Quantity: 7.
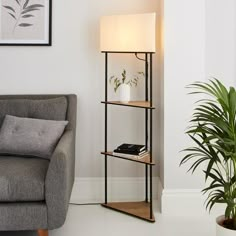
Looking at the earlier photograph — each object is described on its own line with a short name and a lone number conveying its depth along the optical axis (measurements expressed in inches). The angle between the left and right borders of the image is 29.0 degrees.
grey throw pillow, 126.3
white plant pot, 97.6
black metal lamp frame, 136.8
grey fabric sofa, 107.0
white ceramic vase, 138.5
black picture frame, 145.5
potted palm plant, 97.9
